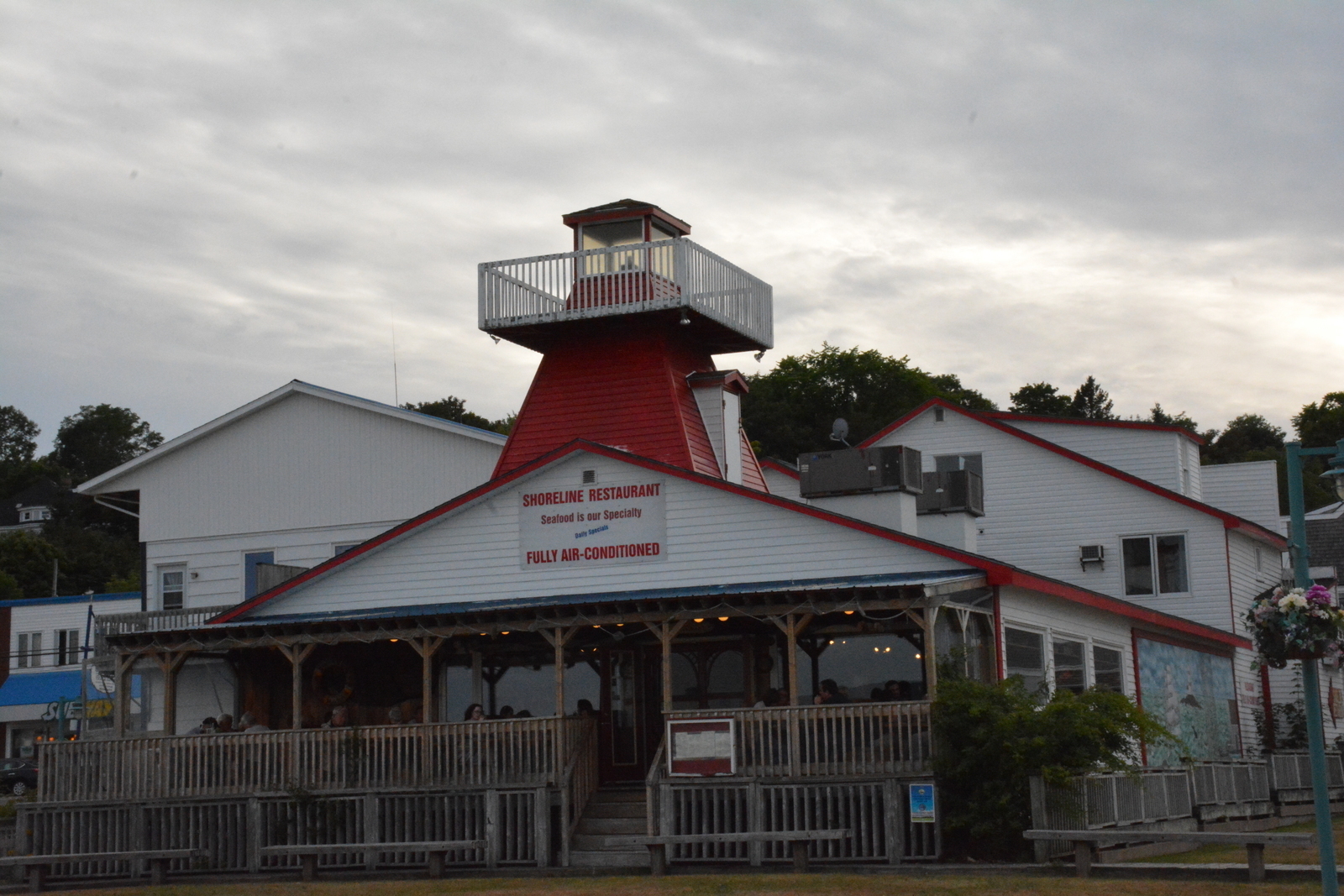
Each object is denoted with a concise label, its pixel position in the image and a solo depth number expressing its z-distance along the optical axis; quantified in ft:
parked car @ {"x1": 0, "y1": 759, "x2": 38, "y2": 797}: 172.86
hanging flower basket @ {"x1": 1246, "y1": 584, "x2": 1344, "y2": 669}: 49.62
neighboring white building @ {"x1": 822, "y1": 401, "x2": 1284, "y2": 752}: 119.44
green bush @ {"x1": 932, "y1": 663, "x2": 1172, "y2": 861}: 66.08
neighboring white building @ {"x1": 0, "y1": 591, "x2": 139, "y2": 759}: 200.34
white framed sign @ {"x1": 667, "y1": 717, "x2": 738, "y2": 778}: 71.56
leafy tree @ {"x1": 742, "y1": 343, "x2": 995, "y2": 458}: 253.65
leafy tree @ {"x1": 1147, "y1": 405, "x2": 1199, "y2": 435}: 290.35
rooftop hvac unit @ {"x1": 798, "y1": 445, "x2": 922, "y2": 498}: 82.64
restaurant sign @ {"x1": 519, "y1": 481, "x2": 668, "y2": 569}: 82.84
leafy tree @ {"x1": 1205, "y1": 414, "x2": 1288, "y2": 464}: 297.94
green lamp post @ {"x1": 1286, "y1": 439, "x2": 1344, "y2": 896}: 46.19
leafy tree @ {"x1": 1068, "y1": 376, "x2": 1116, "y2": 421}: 279.49
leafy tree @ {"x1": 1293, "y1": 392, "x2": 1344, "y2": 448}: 294.66
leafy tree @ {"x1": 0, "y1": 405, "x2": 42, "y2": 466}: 426.51
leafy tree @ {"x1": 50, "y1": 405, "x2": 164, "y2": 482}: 398.21
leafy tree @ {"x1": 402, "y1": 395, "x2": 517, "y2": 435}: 267.90
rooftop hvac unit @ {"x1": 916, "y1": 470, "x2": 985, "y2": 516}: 89.45
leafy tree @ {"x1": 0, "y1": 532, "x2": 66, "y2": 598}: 279.69
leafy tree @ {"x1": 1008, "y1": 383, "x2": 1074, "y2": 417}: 269.03
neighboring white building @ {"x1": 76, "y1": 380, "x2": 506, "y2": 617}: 117.08
